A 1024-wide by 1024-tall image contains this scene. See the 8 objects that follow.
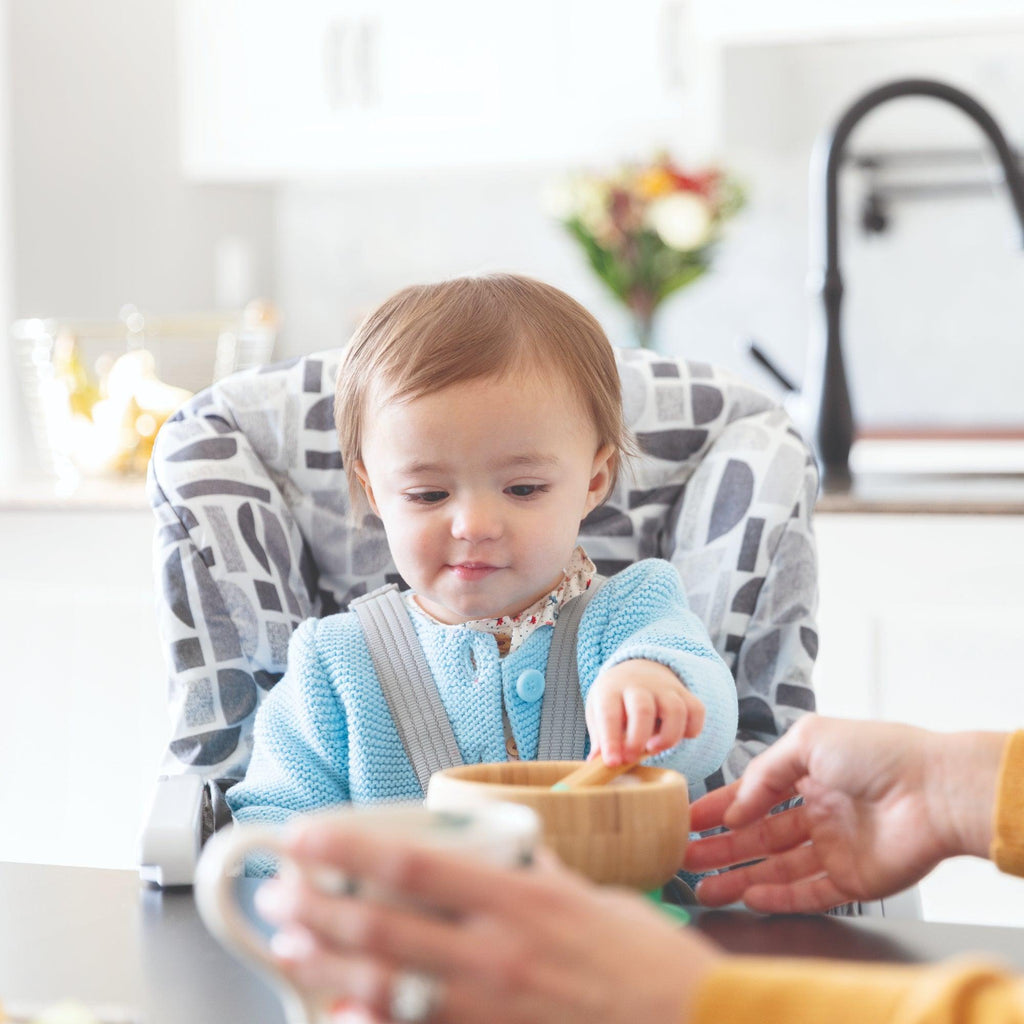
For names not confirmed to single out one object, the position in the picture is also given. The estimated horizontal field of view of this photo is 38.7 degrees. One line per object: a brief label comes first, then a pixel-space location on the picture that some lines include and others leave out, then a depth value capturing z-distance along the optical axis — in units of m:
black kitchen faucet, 2.14
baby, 1.11
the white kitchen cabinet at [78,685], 2.44
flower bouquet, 3.30
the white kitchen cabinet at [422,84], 3.61
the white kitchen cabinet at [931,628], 2.09
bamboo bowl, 0.72
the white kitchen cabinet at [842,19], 3.16
